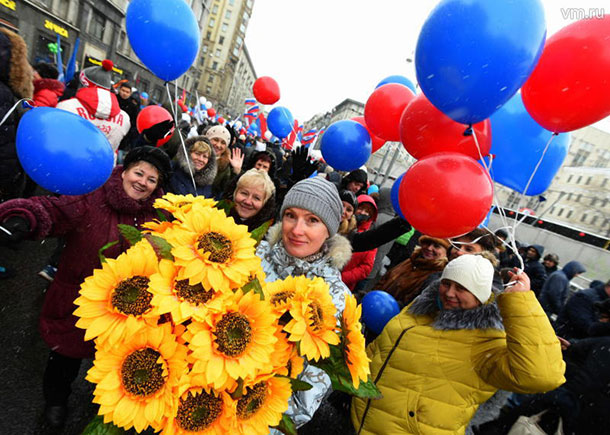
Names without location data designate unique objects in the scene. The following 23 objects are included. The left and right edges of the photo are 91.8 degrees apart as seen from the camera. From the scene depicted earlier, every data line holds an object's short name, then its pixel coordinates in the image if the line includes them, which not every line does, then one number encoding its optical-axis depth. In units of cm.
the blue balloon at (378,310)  240
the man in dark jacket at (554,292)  520
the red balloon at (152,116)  407
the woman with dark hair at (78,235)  167
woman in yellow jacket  165
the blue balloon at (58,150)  138
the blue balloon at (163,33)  235
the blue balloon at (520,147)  188
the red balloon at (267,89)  602
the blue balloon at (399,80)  354
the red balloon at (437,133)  176
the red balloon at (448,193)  149
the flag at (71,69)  709
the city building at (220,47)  5416
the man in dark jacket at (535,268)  602
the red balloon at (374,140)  375
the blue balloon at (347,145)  343
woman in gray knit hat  145
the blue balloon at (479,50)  125
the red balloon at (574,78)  135
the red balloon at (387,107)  264
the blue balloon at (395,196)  267
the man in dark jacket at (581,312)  401
